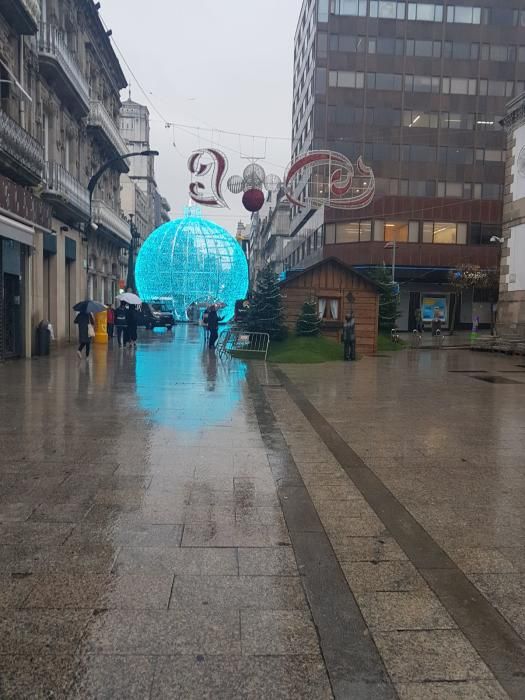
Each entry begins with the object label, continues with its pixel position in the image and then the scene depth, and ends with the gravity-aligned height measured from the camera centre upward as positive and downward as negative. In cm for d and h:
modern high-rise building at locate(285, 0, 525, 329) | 4766 +1753
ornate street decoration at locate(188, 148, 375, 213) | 2000 +453
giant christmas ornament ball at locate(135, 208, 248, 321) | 3891 +311
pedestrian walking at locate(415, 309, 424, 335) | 3622 -49
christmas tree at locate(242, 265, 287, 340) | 2038 -2
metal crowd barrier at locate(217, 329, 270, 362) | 1991 -114
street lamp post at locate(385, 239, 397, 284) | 4119 +479
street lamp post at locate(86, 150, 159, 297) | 2156 +419
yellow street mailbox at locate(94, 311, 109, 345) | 2400 -89
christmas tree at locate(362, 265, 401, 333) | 2798 +8
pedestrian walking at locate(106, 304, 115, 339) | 2626 -57
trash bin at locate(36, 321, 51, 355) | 1794 -94
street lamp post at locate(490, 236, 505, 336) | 4216 +27
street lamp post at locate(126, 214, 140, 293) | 4006 +250
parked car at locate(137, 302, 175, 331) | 3931 -67
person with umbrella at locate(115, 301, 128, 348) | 2245 -59
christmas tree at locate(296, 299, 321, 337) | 2088 -35
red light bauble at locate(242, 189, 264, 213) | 2150 +399
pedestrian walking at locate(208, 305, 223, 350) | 2188 -58
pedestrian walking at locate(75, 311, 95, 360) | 1747 -66
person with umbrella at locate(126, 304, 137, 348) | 2262 -59
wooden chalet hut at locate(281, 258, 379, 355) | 2217 +55
